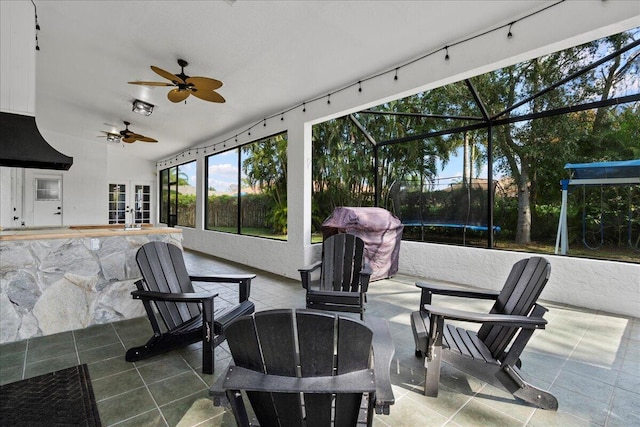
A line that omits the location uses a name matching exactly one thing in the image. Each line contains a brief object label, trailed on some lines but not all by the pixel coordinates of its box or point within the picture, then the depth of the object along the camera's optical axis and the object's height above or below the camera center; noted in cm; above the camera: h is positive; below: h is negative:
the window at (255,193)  762 +57
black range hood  279 +65
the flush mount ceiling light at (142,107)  477 +171
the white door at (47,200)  759 +35
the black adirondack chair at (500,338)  186 -85
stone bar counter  283 -67
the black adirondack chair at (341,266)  326 -56
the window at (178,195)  950 +64
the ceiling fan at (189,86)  337 +152
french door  1009 +40
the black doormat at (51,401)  174 -118
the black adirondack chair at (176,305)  228 -78
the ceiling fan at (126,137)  610 +162
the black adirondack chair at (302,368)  108 -57
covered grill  479 -27
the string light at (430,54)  272 +182
